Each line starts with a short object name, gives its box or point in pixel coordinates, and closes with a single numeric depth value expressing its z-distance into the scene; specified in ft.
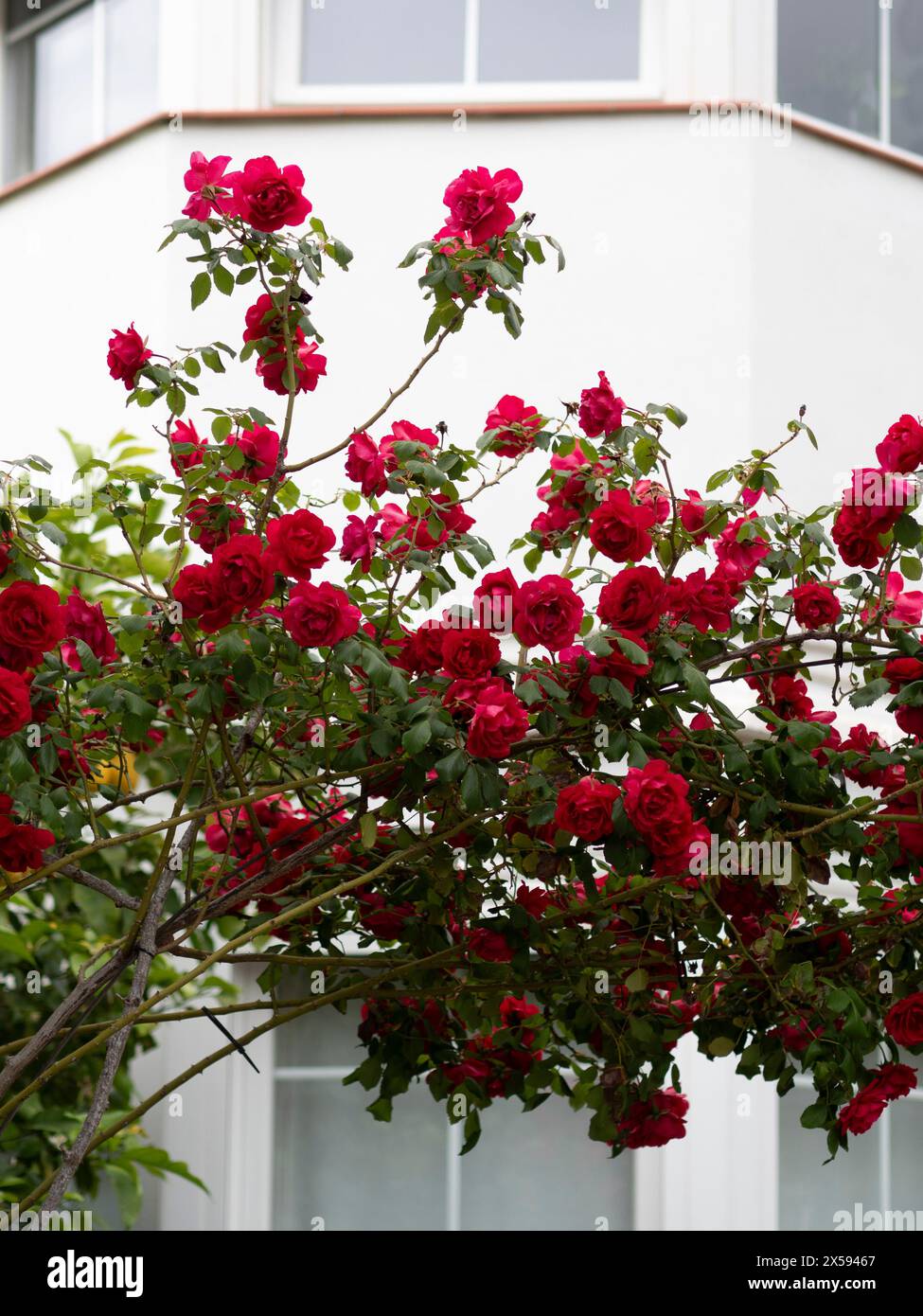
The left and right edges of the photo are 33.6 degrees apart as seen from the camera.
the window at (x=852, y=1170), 14.06
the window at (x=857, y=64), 15.05
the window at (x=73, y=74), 16.43
